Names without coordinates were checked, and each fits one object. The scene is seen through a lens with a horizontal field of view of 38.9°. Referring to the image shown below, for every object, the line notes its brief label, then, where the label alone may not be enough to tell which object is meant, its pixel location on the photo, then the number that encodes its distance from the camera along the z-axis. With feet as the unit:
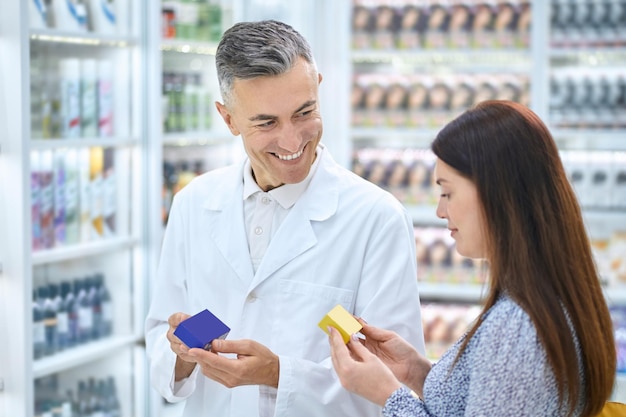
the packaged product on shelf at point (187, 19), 14.33
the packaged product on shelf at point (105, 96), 12.74
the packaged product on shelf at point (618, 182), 16.93
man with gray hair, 6.17
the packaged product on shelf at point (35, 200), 11.32
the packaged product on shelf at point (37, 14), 11.06
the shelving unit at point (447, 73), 16.96
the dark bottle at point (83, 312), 12.47
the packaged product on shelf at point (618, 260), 16.96
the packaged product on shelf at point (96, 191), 12.66
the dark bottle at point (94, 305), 12.75
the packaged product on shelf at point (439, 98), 18.02
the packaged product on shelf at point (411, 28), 17.92
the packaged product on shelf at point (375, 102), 18.29
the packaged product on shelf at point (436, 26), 17.78
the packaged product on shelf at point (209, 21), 14.85
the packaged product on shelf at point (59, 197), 11.86
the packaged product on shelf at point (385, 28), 18.03
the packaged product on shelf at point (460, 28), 17.69
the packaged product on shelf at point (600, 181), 16.96
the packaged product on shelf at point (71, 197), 12.10
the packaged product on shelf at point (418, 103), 18.10
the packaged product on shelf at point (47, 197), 11.53
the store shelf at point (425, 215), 17.81
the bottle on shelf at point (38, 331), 11.37
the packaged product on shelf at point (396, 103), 18.17
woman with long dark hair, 4.65
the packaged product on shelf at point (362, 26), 18.16
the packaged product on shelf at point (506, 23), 17.43
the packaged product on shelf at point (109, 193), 12.93
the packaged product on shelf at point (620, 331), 16.67
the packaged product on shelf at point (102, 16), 12.57
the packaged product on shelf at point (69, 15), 11.80
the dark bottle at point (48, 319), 11.74
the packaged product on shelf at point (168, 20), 14.16
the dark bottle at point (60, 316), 11.91
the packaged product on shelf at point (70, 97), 12.02
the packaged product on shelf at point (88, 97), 12.41
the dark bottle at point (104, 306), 12.96
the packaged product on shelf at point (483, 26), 17.57
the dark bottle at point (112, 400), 13.39
